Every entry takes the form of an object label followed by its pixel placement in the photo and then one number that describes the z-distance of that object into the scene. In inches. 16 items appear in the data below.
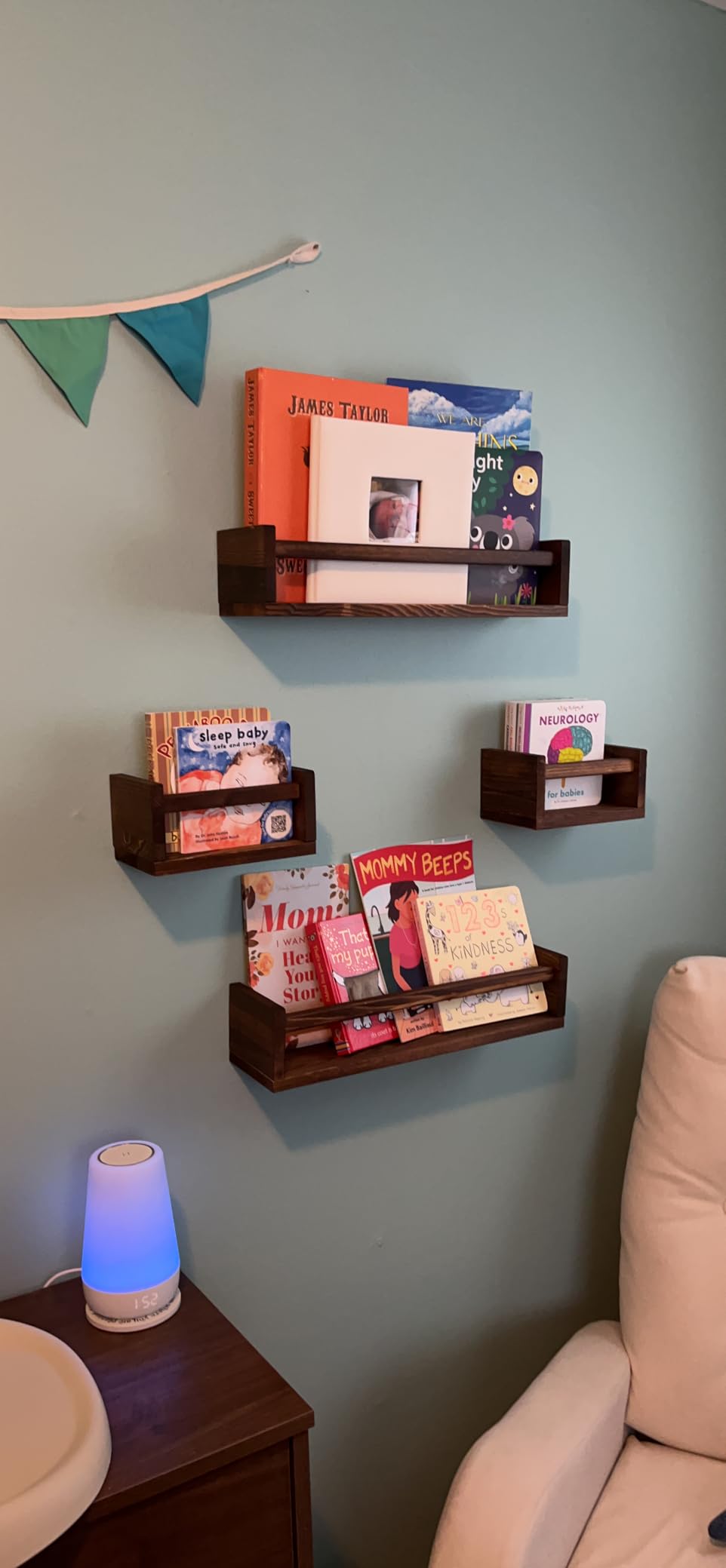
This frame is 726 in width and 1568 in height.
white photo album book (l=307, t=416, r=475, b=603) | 56.9
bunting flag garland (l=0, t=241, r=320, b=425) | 52.6
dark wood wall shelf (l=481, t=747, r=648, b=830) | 67.7
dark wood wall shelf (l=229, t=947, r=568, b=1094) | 58.1
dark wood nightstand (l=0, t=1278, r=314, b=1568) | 45.4
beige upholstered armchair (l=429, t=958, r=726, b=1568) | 56.7
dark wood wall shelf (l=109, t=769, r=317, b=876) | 53.7
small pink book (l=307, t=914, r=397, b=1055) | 61.6
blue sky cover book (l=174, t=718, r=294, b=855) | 55.4
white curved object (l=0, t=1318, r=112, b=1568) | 40.8
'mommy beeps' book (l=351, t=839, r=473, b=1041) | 64.6
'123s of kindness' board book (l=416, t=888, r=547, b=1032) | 65.3
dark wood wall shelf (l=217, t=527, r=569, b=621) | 55.4
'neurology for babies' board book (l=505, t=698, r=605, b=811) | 68.7
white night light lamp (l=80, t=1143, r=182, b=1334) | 54.0
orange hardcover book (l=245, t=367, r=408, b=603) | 56.8
